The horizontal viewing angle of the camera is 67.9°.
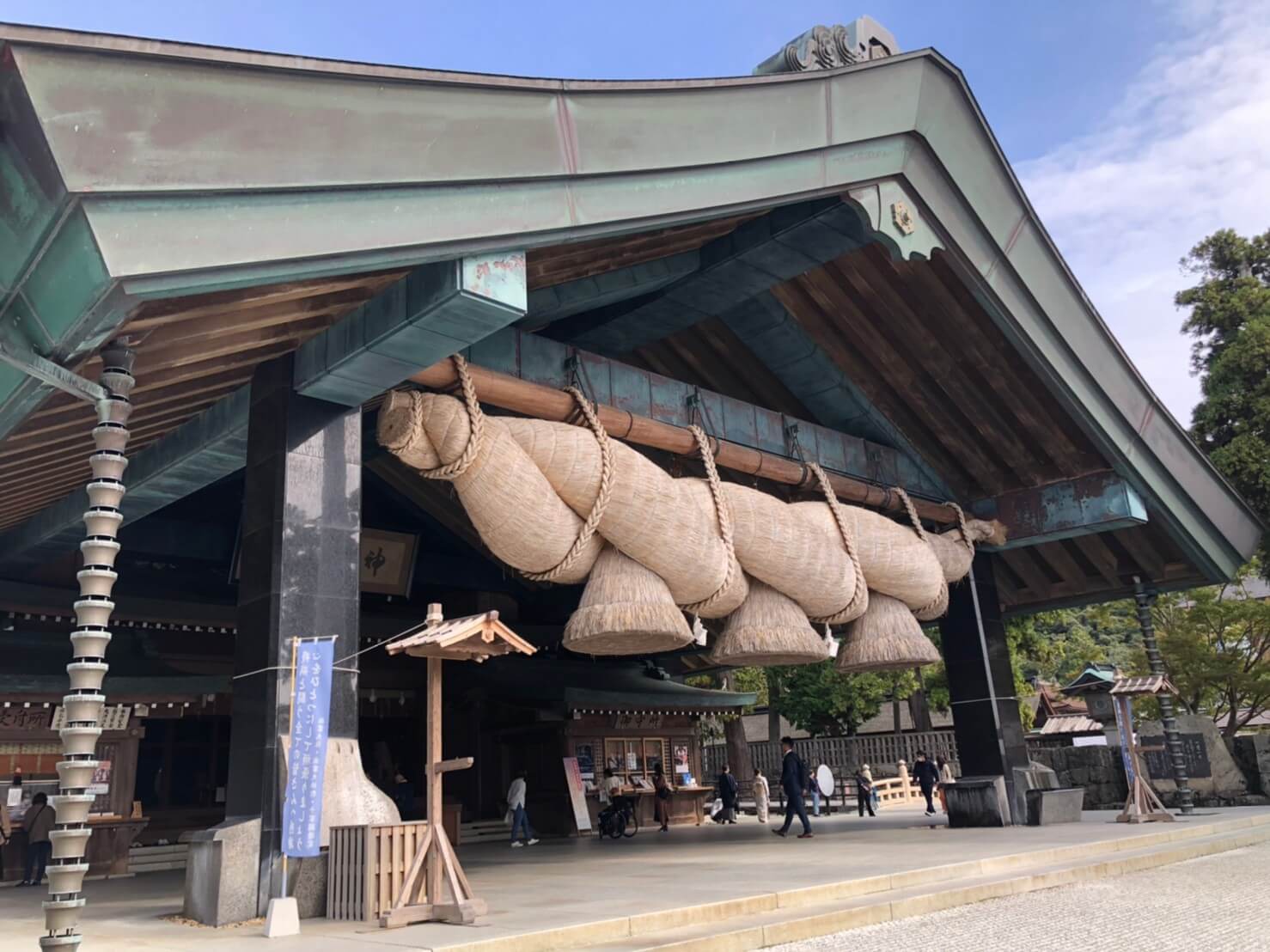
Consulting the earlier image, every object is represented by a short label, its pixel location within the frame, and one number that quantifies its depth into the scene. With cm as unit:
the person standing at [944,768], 2220
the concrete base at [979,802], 1070
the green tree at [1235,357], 1343
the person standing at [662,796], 1577
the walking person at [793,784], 1153
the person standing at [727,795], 1692
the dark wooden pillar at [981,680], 1105
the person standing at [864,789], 1764
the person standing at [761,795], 1809
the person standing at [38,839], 991
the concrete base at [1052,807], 1072
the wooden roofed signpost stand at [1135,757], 1060
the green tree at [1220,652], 1925
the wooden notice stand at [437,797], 480
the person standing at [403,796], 1235
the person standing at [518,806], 1285
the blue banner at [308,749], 485
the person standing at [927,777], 1658
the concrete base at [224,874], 495
